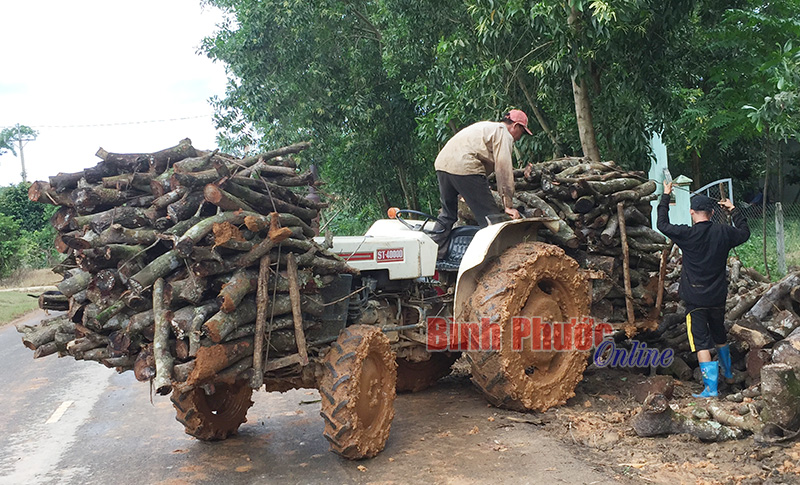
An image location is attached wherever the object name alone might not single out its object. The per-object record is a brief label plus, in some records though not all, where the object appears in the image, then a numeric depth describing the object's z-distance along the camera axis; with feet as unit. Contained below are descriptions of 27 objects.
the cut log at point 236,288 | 15.35
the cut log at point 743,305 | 24.91
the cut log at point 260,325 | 16.15
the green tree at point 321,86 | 60.29
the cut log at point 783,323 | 22.22
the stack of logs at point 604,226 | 23.95
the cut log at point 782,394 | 16.10
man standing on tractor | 21.59
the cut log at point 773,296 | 23.71
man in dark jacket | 21.98
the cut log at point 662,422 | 17.54
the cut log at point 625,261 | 24.04
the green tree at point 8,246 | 82.38
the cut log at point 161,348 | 14.69
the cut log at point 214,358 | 15.06
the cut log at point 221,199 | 15.55
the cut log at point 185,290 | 15.25
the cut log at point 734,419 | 16.97
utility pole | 161.27
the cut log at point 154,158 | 16.89
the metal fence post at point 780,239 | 38.70
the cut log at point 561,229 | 23.29
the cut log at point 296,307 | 16.83
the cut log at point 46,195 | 16.60
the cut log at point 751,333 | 22.24
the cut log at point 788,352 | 18.57
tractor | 17.46
